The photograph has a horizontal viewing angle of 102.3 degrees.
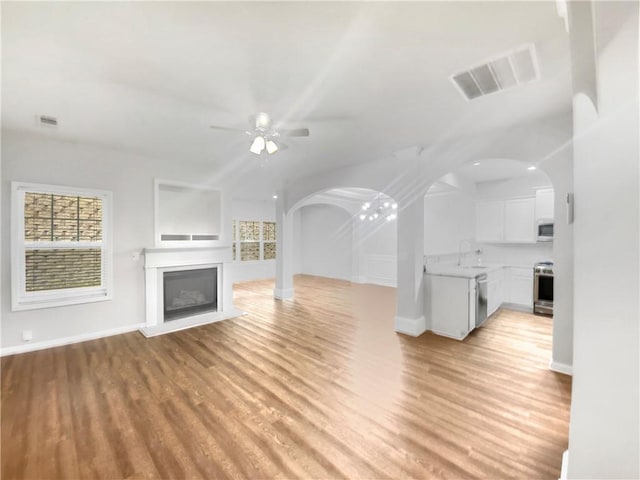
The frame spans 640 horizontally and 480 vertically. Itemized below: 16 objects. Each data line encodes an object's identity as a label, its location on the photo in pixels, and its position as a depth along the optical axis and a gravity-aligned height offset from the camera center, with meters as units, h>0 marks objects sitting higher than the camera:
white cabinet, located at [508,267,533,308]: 4.95 -0.90
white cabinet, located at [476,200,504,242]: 5.43 +0.41
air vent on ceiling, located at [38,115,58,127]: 2.82 +1.33
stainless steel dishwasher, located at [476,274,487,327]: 3.86 -0.91
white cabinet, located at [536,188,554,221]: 4.81 +0.69
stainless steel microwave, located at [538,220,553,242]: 4.77 +0.18
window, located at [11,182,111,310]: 3.28 -0.10
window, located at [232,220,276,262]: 8.66 -0.06
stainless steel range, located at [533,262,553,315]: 4.62 -0.89
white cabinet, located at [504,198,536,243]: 5.05 +0.40
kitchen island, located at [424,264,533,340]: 3.63 -0.86
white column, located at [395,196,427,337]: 3.83 -0.45
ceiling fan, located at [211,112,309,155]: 2.68 +1.16
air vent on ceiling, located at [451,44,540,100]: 1.85 +1.32
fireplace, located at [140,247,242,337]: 4.18 -0.89
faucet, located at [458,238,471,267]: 5.65 -0.15
